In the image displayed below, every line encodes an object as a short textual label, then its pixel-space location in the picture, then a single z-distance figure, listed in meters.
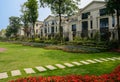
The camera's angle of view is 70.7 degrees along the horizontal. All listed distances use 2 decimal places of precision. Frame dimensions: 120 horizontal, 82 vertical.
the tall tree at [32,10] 24.05
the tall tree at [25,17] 26.34
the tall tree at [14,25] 38.42
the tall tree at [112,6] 11.05
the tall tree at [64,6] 17.35
